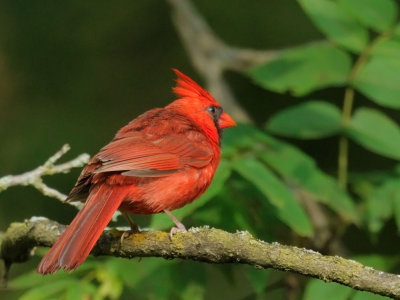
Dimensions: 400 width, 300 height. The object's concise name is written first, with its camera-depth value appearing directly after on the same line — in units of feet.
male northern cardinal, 18.01
